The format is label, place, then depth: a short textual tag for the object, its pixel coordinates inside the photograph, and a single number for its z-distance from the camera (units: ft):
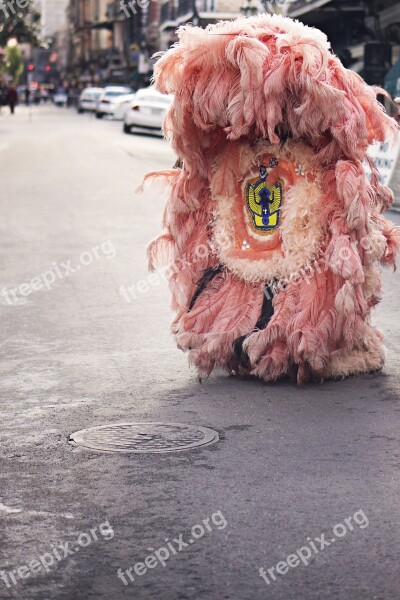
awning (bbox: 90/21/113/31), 384.27
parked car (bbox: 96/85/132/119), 204.33
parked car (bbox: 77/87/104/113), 256.32
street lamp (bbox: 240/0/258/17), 179.42
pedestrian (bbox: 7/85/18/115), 263.29
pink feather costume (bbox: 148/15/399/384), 20.81
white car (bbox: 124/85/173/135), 131.34
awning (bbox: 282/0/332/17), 132.39
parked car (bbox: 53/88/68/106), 400.67
